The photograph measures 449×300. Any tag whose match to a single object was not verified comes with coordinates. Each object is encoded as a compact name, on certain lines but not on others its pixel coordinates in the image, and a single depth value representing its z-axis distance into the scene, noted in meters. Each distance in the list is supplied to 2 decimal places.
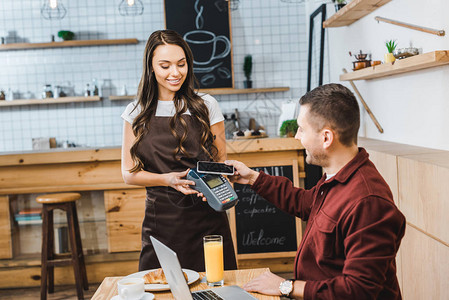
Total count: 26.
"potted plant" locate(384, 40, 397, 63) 2.68
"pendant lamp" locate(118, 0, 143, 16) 5.45
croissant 1.46
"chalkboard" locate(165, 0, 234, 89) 5.31
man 1.21
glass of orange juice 1.45
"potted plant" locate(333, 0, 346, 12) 3.69
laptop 1.14
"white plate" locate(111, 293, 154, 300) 1.33
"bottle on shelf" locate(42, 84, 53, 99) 5.31
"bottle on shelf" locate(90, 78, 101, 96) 5.34
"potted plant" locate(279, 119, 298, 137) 3.68
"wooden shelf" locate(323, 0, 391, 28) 3.11
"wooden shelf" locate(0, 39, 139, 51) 5.26
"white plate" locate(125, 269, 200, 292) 1.41
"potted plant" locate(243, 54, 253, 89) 5.33
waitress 2.08
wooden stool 3.32
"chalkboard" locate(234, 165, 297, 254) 3.64
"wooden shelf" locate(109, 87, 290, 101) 5.29
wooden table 1.39
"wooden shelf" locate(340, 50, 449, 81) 2.20
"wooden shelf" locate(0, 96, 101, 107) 5.24
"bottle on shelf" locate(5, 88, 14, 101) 5.39
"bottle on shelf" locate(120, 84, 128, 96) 5.32
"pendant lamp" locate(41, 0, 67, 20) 5.44
